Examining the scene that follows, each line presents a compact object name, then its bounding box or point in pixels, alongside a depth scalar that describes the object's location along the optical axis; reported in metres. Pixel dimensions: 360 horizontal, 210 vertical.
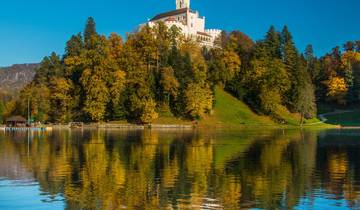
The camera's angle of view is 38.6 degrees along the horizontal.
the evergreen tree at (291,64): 125.38
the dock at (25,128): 98.38
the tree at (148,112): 106.94
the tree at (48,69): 126.25
